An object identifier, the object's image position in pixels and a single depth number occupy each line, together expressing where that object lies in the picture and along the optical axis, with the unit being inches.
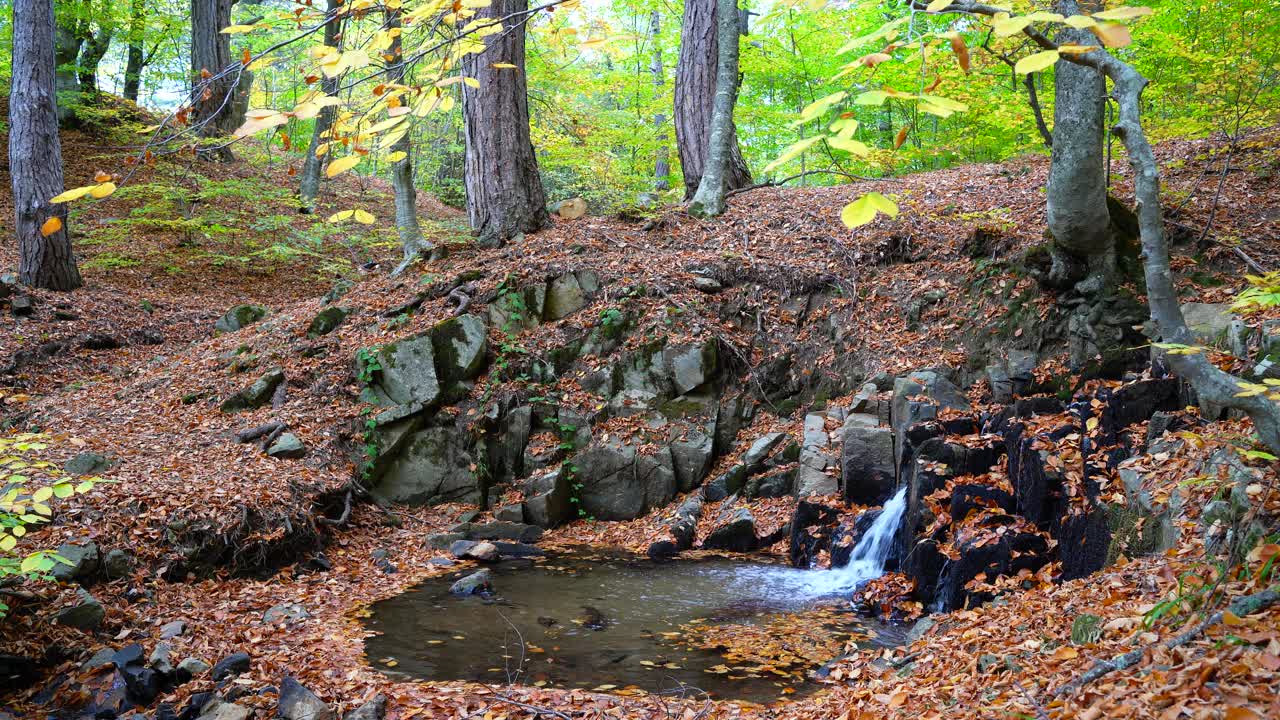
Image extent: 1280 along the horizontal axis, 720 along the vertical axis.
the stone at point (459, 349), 379.9
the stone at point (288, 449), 333.4
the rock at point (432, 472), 360.8
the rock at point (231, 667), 193.3
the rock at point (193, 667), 193.5
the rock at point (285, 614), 236.1
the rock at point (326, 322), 427.2
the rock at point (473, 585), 270.2
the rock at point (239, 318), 499.2
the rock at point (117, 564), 235.6
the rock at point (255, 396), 375.2
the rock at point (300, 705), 173.9
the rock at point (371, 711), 173.8
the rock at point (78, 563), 221.3
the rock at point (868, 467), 290.7
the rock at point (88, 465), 284.5
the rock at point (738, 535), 311.7
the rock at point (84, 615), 203.0
